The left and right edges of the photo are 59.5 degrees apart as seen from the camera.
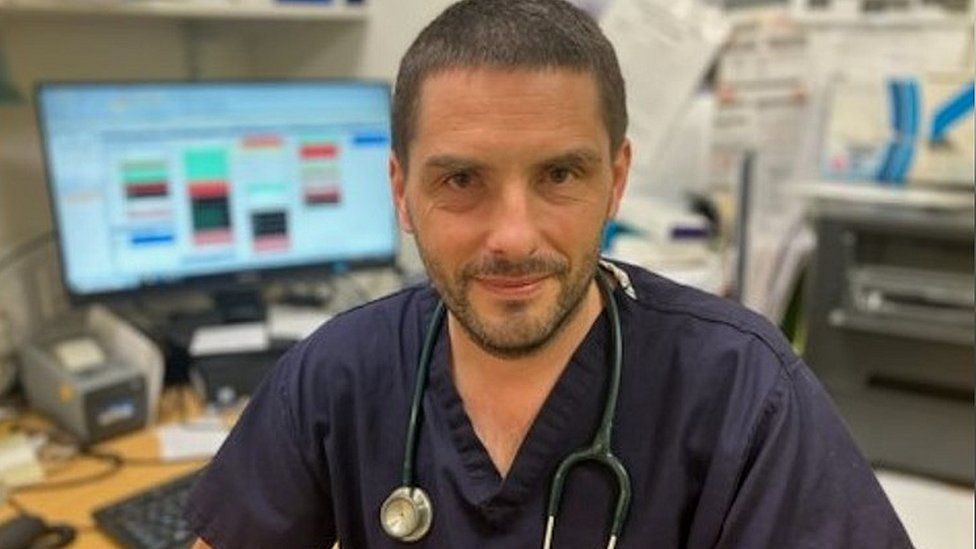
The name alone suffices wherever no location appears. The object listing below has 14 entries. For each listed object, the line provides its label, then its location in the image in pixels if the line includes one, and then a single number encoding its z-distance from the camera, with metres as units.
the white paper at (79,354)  1.38
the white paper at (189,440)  1.32
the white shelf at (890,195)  1.25
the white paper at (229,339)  1.51
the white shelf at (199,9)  1.36
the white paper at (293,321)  1.61
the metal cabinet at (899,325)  1.22
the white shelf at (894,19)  1.42
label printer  1.34
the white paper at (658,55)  1.67
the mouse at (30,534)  1.04
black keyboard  1.06
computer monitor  1.42
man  0.76
